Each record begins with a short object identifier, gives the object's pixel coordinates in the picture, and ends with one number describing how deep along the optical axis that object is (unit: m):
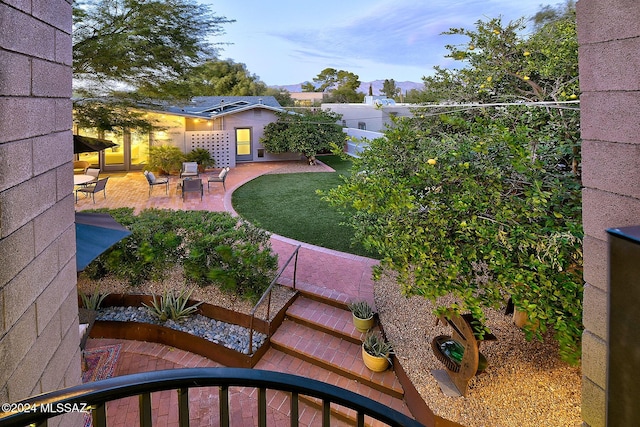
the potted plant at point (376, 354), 4.82
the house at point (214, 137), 17.78
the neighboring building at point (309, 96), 53.53
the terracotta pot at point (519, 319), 4.89
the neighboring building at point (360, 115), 26.36
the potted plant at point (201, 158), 17.31
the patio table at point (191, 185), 12.55
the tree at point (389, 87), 46.22
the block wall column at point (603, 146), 1.55
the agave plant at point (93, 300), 5.73
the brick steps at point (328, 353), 4.71
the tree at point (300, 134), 19.86
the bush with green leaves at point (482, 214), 2.89
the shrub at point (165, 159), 16.16
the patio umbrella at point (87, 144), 6.48
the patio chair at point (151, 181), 12.90
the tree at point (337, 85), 48.91
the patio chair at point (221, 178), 14.11
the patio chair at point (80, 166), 15.16
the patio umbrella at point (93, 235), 3.99
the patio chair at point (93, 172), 13.76
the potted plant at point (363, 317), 5.45
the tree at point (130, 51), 7.49
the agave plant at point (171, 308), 5.68
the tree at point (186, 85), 9.02
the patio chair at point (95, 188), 11.56
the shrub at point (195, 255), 5.91
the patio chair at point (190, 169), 15.47
